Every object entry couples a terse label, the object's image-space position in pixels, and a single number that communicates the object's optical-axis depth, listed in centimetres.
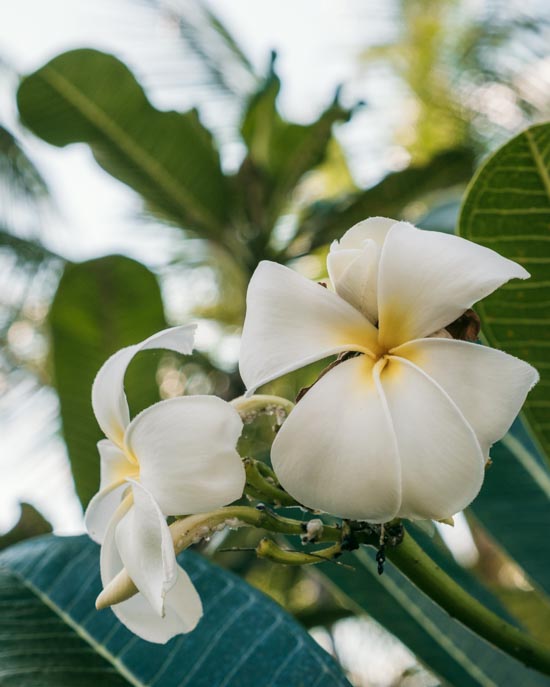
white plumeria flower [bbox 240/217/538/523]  35
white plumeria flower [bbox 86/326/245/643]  38
